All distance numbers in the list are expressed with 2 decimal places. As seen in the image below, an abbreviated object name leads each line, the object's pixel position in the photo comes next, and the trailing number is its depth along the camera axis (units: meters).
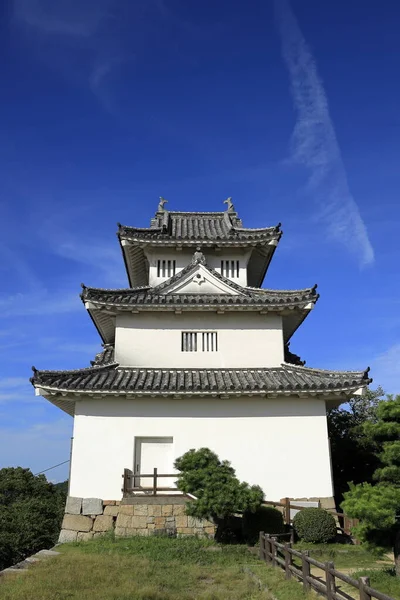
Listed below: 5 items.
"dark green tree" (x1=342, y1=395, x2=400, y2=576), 9.83
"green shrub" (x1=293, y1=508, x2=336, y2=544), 14.68
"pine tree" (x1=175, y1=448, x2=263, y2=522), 13.61
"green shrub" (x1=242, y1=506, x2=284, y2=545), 14.71
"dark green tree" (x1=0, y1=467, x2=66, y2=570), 35.00
